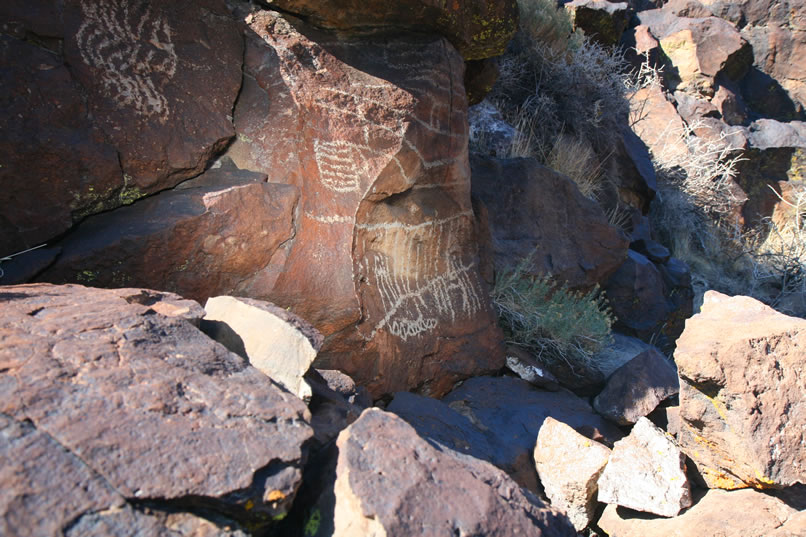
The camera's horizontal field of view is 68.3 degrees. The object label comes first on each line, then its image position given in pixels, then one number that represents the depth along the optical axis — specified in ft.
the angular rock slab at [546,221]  14.26
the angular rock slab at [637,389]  9.77
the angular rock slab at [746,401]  6.72
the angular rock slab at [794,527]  6.22
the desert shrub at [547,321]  12.34
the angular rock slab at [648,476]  7.30
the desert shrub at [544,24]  21.77
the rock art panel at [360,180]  9.07
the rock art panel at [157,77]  7.62
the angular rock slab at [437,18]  9.23
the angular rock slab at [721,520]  6.67
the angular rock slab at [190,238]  7.34
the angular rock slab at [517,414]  8.35
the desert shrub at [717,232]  23.08
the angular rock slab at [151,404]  3.78
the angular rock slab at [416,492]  4.15
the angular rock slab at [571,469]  7.69
